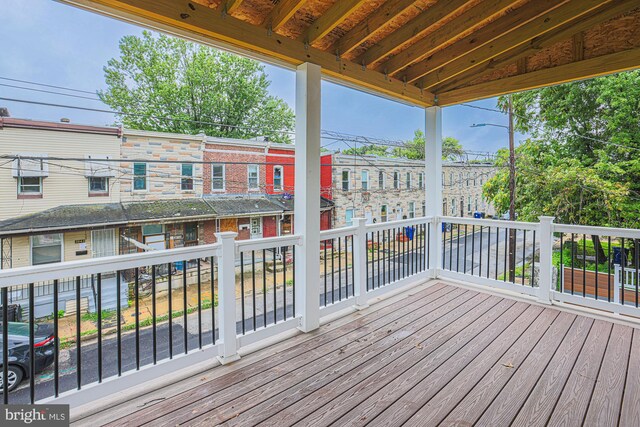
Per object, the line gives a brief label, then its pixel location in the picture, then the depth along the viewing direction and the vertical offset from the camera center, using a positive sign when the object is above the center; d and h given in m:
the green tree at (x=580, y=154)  6.02 +1.22
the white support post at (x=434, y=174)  4.15 +0.49
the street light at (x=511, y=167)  6.88 +0.96
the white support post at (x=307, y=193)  2.70 +0.15
